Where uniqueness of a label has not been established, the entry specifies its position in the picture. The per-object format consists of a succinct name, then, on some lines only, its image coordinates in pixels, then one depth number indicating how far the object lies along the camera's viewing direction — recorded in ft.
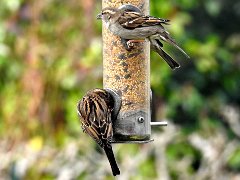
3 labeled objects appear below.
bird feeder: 45.09
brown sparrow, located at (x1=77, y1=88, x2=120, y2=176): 42.32
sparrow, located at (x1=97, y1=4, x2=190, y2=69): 43.04
